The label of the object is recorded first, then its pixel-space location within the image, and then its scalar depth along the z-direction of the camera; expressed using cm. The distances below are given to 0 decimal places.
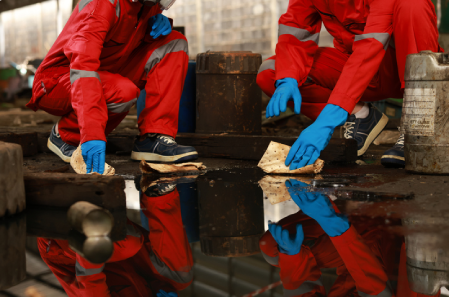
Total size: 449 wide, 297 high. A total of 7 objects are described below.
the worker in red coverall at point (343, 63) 225
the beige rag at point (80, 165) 221
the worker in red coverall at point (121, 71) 228
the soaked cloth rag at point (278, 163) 228
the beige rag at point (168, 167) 231
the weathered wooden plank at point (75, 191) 157
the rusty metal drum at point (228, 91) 341
